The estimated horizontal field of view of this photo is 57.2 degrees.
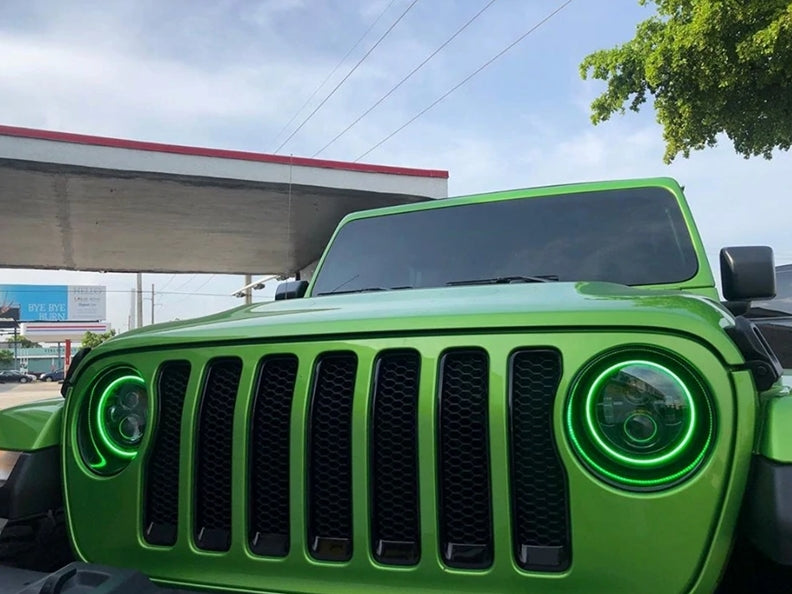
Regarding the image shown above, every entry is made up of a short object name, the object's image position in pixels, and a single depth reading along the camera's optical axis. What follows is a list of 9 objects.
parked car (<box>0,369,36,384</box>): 55.41
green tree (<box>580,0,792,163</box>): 9.29
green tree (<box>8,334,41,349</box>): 78.24
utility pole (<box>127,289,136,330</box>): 72.79
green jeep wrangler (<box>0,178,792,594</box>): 1.43
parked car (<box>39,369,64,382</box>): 56.66
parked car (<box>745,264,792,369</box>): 4.09
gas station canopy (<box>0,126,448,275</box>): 11.55
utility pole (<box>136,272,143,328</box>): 42.94
